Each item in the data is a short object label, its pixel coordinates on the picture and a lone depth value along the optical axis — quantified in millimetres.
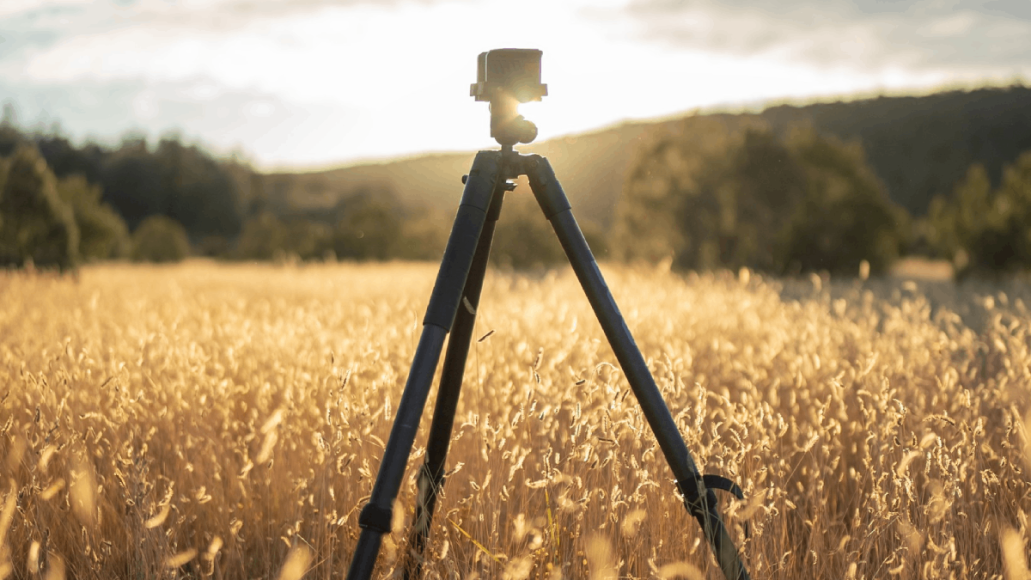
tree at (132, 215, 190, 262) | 31469
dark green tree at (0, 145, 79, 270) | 13758
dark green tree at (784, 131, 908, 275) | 20750
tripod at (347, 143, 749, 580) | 1467
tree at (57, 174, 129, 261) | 23031
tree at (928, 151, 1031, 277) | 16281
